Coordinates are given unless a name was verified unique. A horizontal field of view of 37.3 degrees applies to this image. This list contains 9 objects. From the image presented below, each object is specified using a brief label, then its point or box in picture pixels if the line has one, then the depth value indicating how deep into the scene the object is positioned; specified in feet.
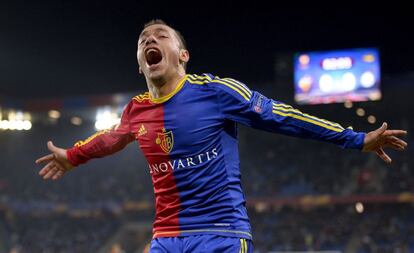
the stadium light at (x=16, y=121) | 98.07
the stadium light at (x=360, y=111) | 78.59
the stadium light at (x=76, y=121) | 103.51
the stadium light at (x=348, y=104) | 76.15
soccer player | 9.64
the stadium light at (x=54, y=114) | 98.68
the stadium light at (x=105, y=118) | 95.53
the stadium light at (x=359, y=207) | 78.28
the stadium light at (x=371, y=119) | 78.08
